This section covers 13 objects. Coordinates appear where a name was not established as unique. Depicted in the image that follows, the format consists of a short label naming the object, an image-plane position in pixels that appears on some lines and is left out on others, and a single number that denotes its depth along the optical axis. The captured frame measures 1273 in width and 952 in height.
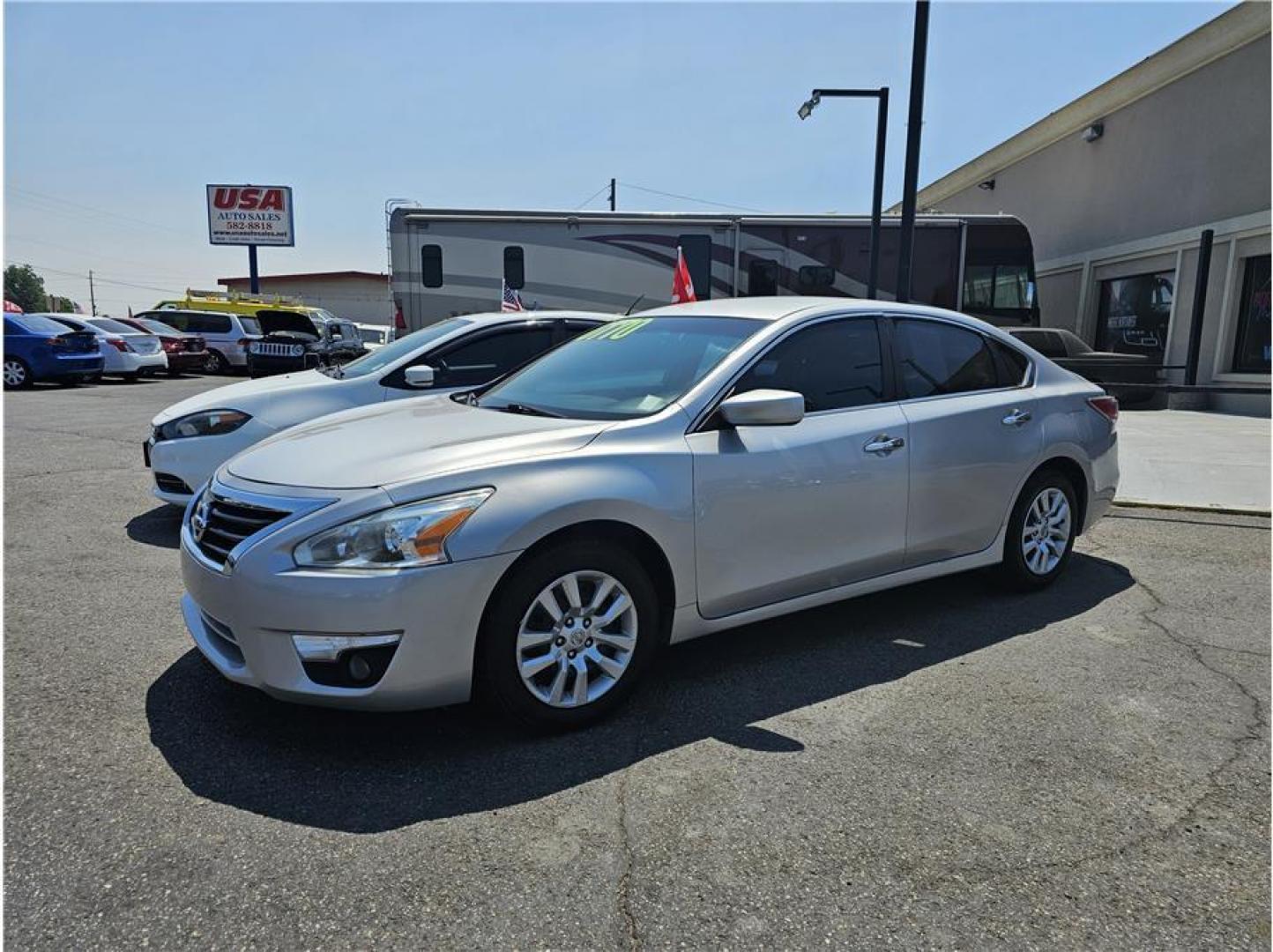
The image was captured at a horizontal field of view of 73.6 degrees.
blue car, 16.69
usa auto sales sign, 34.84
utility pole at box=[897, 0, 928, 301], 8.09
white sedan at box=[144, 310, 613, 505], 5.54
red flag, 11.98
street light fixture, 10.63
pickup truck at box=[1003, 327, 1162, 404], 13.92
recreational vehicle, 14.70
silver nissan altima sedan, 2.73
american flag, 13.94
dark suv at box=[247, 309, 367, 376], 14.35
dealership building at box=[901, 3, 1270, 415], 14.37
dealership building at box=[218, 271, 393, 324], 58.88
